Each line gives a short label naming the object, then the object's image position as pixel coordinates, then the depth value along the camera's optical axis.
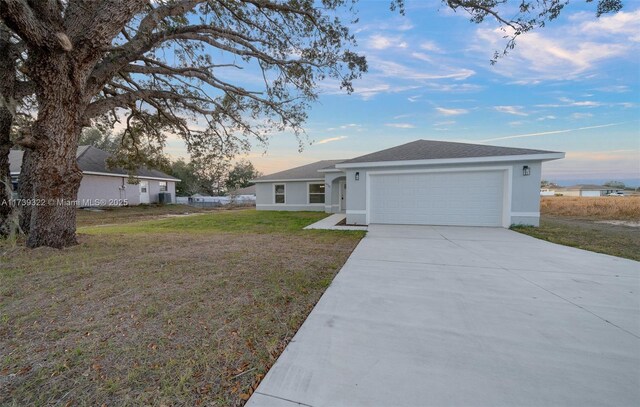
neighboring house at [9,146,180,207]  17.05
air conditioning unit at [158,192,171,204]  22.83
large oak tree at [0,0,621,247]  4.83
